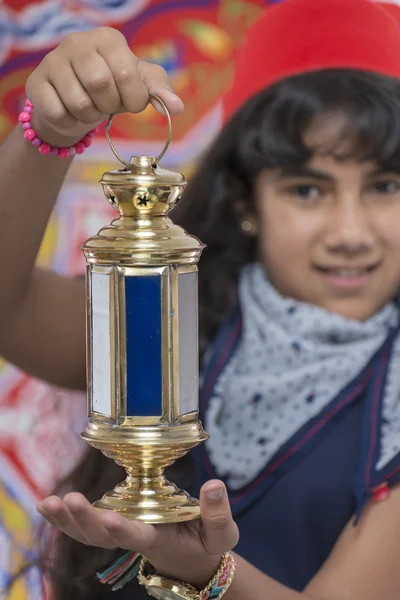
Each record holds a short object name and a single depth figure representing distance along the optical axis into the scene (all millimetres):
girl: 1473
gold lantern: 1131
